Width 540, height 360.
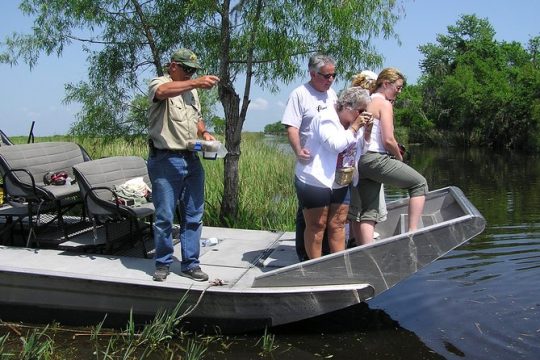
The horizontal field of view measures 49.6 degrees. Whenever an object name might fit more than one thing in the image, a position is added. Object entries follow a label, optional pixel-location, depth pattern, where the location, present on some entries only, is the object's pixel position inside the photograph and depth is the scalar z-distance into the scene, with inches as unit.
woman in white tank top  198.4
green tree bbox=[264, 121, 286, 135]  5764.3
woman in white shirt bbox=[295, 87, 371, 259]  185.6
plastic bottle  249.3
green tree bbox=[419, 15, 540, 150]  1863.9
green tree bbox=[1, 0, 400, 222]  300.8
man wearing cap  187.8
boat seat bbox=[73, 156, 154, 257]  223.1
